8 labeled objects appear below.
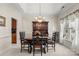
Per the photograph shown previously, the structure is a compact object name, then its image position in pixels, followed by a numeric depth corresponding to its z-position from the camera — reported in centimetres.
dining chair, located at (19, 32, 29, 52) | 216
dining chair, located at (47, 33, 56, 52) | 199
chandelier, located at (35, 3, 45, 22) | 181
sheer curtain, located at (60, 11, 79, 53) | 183
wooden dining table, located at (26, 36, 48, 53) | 206
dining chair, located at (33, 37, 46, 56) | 204
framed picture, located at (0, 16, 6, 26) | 191
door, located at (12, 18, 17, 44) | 221
